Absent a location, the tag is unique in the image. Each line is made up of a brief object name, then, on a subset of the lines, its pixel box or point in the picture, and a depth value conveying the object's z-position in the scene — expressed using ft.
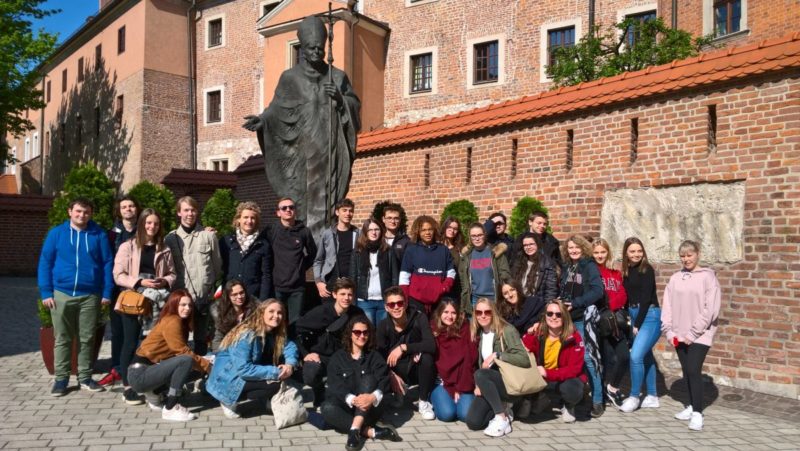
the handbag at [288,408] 15.81
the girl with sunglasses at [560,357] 17.11
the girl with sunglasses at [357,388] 15.10
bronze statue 20.98
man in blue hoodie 18.38
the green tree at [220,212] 49.10
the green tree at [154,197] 47.44
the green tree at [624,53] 47.34
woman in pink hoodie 17.15
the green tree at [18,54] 69.26
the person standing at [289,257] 18.40
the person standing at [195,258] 18.42
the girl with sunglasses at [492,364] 16.08
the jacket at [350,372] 15.71
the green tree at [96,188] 32.04
